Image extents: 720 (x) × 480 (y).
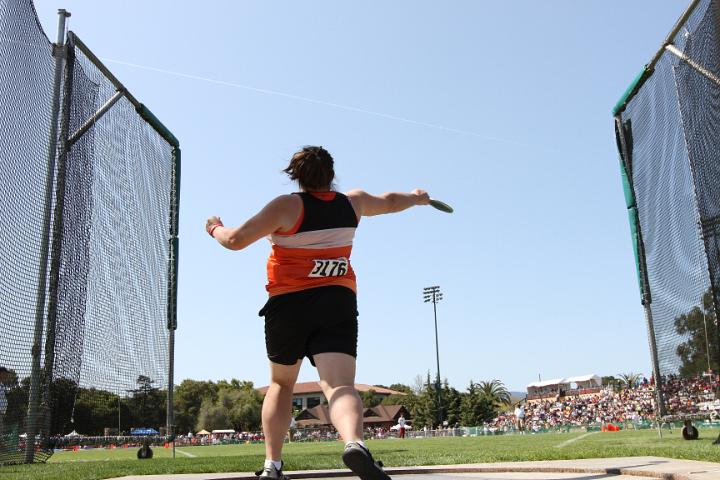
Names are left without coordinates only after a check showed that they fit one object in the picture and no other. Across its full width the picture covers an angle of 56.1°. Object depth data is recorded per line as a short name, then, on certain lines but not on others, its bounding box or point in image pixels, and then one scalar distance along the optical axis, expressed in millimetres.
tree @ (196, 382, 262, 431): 86812
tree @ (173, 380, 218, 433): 88688
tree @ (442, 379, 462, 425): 65812
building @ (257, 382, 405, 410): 115250
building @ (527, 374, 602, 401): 94938
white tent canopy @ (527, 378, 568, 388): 100312
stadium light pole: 64800
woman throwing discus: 2967
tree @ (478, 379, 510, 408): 95825
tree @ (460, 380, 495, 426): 63031
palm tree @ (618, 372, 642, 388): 99138
